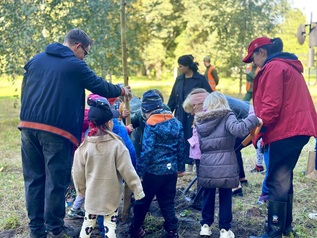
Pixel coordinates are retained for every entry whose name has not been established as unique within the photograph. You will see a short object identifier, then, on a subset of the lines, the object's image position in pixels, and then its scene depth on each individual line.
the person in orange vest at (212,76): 12.57
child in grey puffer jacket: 3.90
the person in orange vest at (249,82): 11.50
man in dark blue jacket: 3.62
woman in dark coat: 6.43
